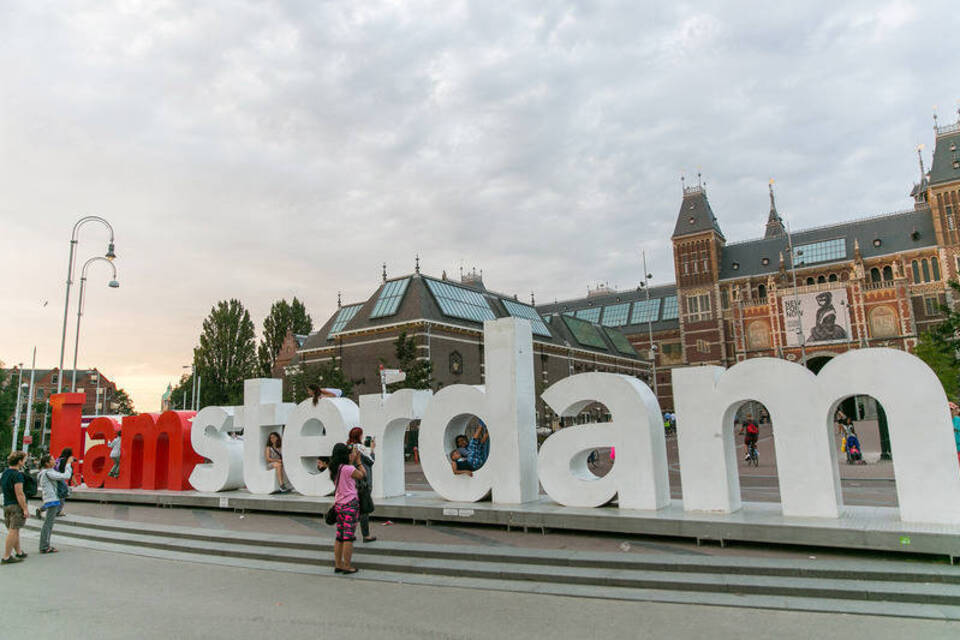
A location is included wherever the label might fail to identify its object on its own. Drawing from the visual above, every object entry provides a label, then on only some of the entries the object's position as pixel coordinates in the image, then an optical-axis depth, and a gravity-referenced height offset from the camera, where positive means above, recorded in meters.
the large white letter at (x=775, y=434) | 8.32 -0.02
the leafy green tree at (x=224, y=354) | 51.50 +8.18
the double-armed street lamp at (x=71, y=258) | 20.58 +6.71
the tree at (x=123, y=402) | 88.14 +7.22
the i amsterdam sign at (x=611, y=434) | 7.76 +0.08
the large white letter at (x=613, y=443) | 9.46 -0.16
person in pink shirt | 7.91 -0.78
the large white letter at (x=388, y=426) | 11.81 +0.34
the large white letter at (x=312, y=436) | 12.25 +0.17
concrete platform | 7.07 -1.24
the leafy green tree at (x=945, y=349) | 18.23 +3.26
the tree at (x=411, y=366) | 32.44 +4.25
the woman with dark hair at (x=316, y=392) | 12.25 +1.09
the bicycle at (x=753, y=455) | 21.80 -0.82
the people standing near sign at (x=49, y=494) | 9.93 -0.72
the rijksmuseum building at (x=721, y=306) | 40.59 +12.70
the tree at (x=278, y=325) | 61.41 +12.51
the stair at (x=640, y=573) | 6.20 -1.68
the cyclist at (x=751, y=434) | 21.73 -0.03
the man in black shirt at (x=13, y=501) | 9.20 -0.76
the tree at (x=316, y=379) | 36.16 +4.04
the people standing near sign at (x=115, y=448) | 16.36 +0.05
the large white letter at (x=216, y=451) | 14.10 -0.09
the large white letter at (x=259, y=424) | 13.58 +0.51
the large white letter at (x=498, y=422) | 10.64 +0.35
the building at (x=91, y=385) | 84.19 +9.91
